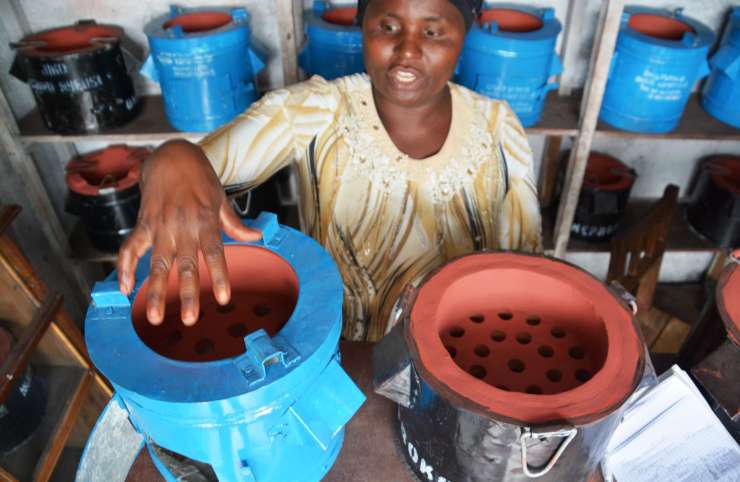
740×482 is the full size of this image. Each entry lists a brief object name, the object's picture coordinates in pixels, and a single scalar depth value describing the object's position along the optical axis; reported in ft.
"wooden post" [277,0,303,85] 5.74
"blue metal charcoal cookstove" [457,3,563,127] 5.82
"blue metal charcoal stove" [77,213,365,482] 1.97
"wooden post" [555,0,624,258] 5.82
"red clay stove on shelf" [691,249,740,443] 2.56
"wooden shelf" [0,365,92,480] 5.22
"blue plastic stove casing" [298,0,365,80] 5.73
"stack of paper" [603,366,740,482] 2.71
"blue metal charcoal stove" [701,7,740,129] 6.34
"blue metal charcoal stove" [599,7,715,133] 6.03
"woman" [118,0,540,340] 3.71
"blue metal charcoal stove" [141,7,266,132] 5.91
